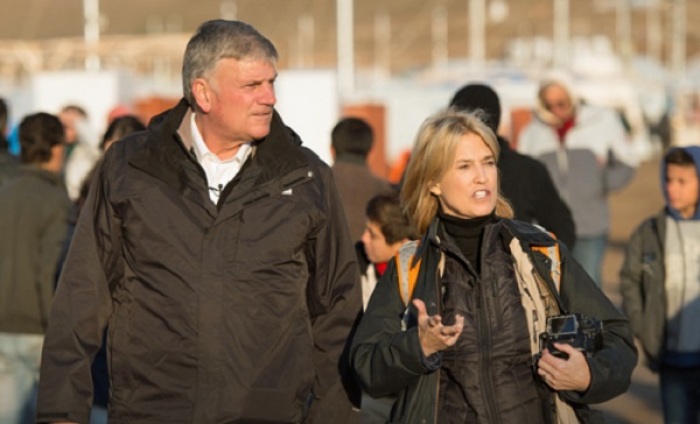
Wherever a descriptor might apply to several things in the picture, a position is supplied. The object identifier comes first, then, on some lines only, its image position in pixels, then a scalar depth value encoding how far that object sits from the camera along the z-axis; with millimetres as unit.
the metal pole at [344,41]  67042
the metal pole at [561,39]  117071
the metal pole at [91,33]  61688
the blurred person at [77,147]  20880
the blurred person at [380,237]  12901
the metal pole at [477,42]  109575
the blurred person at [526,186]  13444
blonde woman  8061
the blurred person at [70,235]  13808
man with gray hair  8462
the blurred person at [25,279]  13927
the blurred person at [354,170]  17578
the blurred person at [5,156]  15987
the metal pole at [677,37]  102972
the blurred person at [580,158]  19913
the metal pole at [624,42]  122306
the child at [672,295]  13608
